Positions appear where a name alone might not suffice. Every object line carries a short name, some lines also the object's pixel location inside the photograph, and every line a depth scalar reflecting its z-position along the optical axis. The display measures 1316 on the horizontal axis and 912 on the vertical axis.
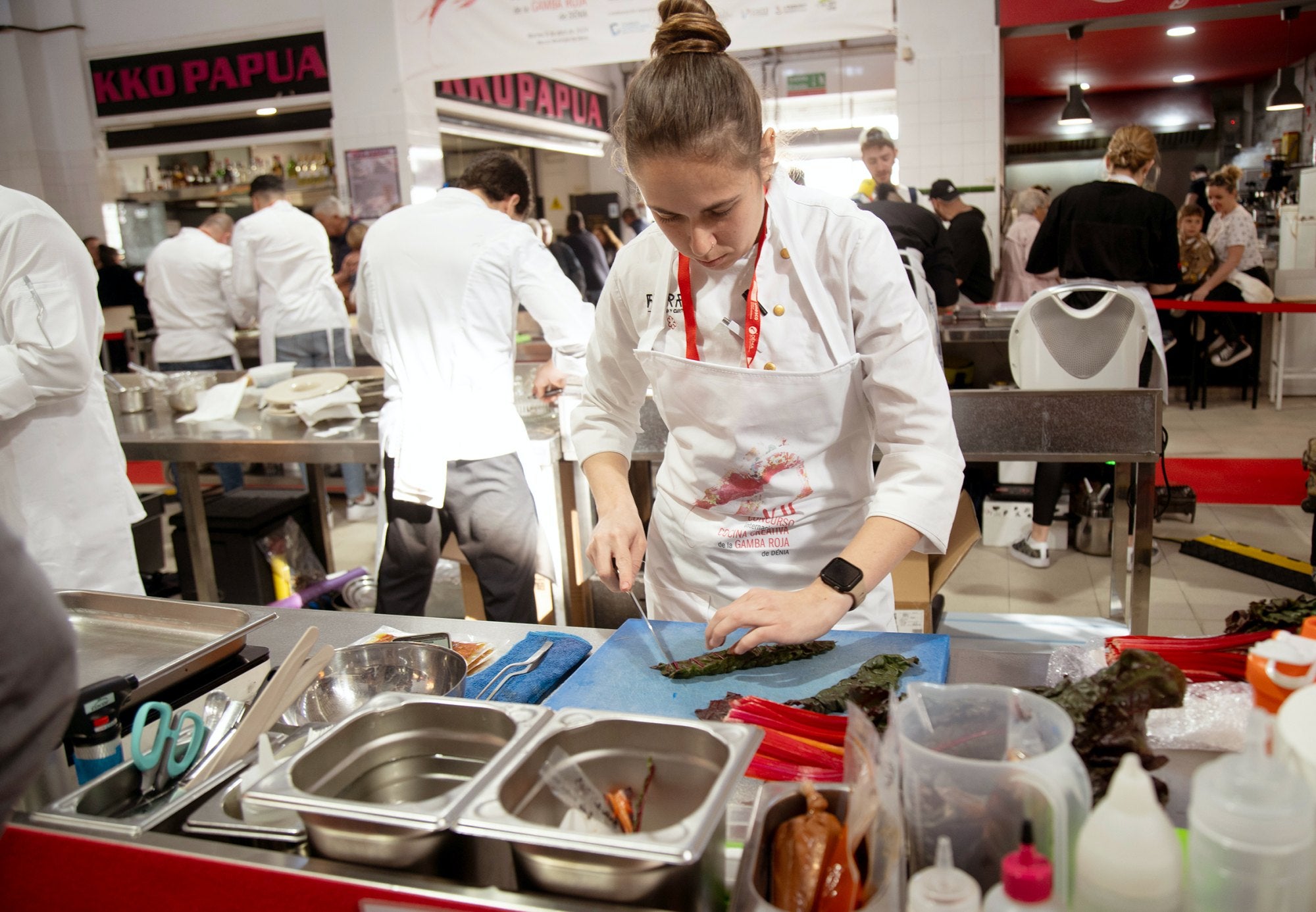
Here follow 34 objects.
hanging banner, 6.34
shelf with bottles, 10.25
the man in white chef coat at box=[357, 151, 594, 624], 2.99
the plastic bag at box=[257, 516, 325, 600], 4.06
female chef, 1.38
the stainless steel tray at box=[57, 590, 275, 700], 1.50
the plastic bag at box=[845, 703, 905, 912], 0.84
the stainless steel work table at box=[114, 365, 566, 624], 3.37
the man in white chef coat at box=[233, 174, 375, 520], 5.69
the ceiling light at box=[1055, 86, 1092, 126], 8.77
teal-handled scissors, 1.16
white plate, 3.78
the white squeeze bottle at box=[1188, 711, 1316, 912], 0.68
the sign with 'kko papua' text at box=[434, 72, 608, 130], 8.83
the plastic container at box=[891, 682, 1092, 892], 0.79
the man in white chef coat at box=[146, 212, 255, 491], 5.87
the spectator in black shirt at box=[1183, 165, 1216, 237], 9.00
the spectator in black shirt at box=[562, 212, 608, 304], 8.92
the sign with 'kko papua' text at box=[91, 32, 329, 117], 8.29
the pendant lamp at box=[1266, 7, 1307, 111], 9.10
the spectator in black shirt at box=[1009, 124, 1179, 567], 4.67
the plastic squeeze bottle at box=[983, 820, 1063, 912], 0.73
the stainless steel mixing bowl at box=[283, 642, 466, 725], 1.46
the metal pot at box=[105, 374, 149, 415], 4.02
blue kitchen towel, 1.46
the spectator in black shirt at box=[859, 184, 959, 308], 4.24
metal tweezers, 1.47
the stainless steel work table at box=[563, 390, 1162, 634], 2.92
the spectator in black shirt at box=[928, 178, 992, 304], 5.87
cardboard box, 2.94
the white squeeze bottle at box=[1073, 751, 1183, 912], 0.70
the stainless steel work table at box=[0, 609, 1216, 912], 0.90
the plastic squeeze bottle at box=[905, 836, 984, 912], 0.78
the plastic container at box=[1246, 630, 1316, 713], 0.92
